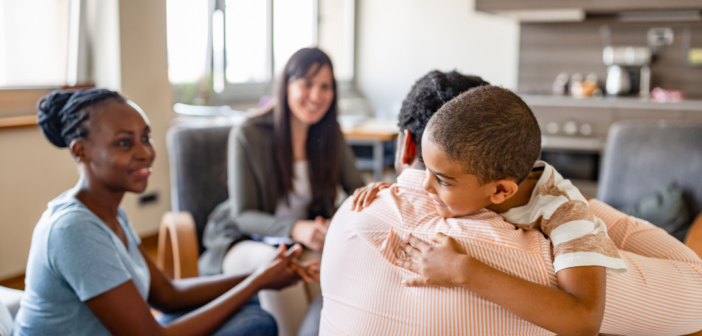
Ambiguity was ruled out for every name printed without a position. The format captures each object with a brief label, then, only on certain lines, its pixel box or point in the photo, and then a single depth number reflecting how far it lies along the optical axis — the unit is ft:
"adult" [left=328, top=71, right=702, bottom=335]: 2.42
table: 10.84
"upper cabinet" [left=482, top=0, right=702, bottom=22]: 12.58
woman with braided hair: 3.31
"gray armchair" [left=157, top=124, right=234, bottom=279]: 6.10
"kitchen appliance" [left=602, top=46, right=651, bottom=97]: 14.01
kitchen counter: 12.28
